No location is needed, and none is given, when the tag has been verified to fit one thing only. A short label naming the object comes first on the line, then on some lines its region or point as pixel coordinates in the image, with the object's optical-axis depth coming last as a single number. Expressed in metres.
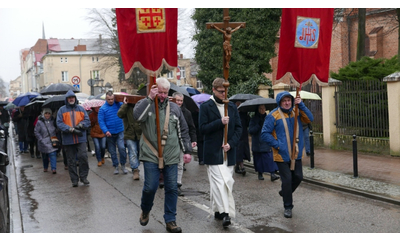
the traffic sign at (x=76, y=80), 27.87
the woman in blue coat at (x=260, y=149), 10.12
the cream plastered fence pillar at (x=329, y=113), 15.71
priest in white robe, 6.52
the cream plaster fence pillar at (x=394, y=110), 12.88
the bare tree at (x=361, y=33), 24.28
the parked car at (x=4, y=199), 5.66
